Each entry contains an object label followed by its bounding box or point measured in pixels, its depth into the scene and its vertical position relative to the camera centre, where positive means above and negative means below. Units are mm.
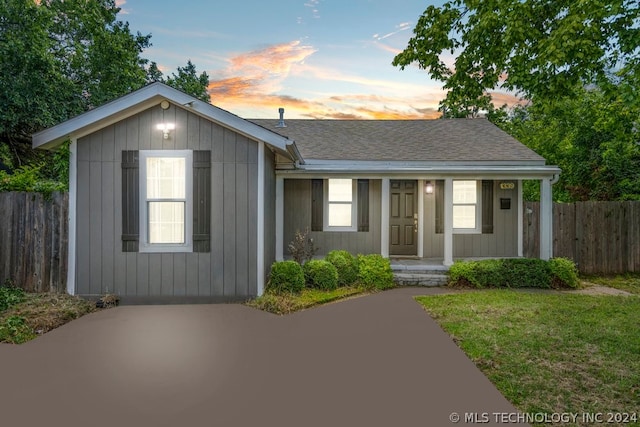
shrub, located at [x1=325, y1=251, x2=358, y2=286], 7129 -1171
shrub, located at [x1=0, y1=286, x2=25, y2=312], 5344 -1378
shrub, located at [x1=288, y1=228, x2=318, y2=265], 7434 -846
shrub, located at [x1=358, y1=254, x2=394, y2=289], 7230 -1293
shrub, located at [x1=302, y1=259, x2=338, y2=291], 6762 -1240
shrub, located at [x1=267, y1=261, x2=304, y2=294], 6266 -1217
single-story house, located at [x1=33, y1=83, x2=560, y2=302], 5801 +204
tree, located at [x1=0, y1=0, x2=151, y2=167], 9820 +4695
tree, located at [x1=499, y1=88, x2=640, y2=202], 10934 +1901
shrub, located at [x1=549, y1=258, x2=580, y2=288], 7340 -1290
